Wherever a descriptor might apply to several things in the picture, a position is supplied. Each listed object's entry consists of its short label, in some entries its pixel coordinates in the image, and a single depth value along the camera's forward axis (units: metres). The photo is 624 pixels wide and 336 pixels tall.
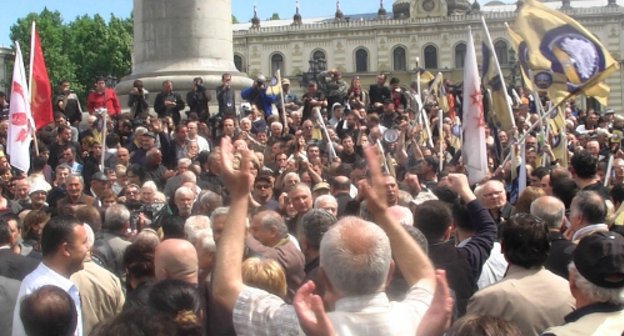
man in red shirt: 17.98
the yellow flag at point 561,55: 11.27
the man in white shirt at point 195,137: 14.55
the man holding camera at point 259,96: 19.20
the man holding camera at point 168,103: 17.45
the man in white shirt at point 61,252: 5.63
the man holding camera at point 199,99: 17.89
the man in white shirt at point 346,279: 3.70
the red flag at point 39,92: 13.91
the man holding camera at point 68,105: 17.94
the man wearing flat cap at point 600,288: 4.14
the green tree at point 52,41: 86.38
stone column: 18.73
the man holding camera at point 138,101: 17.69
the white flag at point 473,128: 10.88
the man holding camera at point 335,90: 21.94
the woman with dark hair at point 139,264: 5.78
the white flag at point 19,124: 12.45
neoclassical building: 85.81
